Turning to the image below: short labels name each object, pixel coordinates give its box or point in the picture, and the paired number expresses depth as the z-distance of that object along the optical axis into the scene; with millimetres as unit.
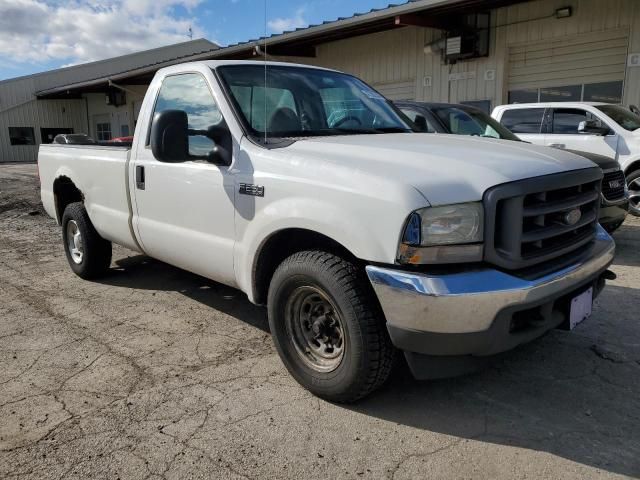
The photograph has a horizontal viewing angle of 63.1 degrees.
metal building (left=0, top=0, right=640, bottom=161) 10617
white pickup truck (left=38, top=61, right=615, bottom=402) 2367
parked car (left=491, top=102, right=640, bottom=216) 8266
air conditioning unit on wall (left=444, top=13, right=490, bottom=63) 12164
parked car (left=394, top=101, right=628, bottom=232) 6152
